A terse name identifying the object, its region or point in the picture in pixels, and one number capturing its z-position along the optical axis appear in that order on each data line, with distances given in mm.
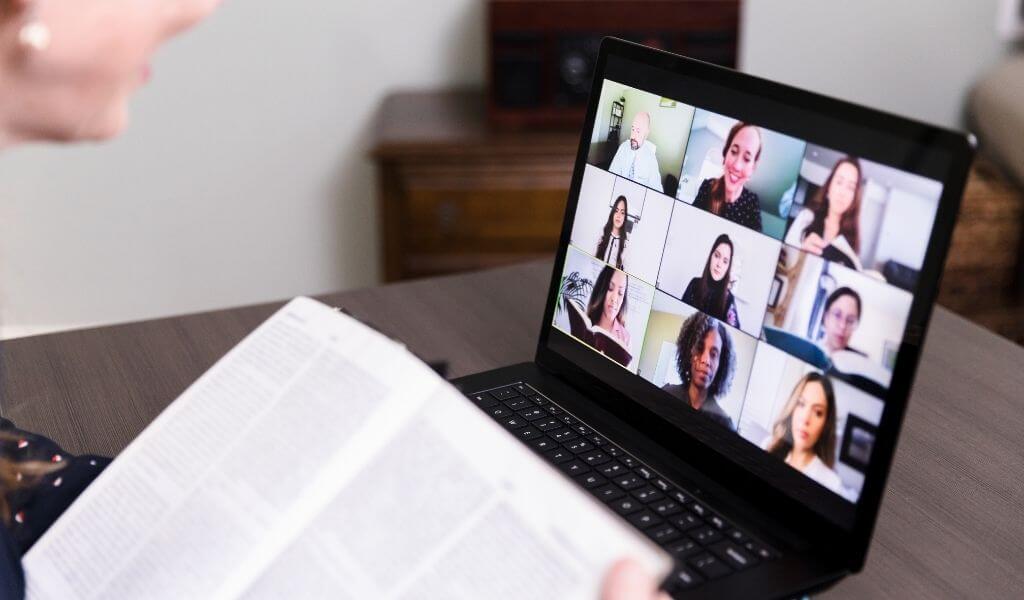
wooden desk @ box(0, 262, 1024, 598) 705
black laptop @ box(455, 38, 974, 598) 602
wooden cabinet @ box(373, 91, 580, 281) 1931
